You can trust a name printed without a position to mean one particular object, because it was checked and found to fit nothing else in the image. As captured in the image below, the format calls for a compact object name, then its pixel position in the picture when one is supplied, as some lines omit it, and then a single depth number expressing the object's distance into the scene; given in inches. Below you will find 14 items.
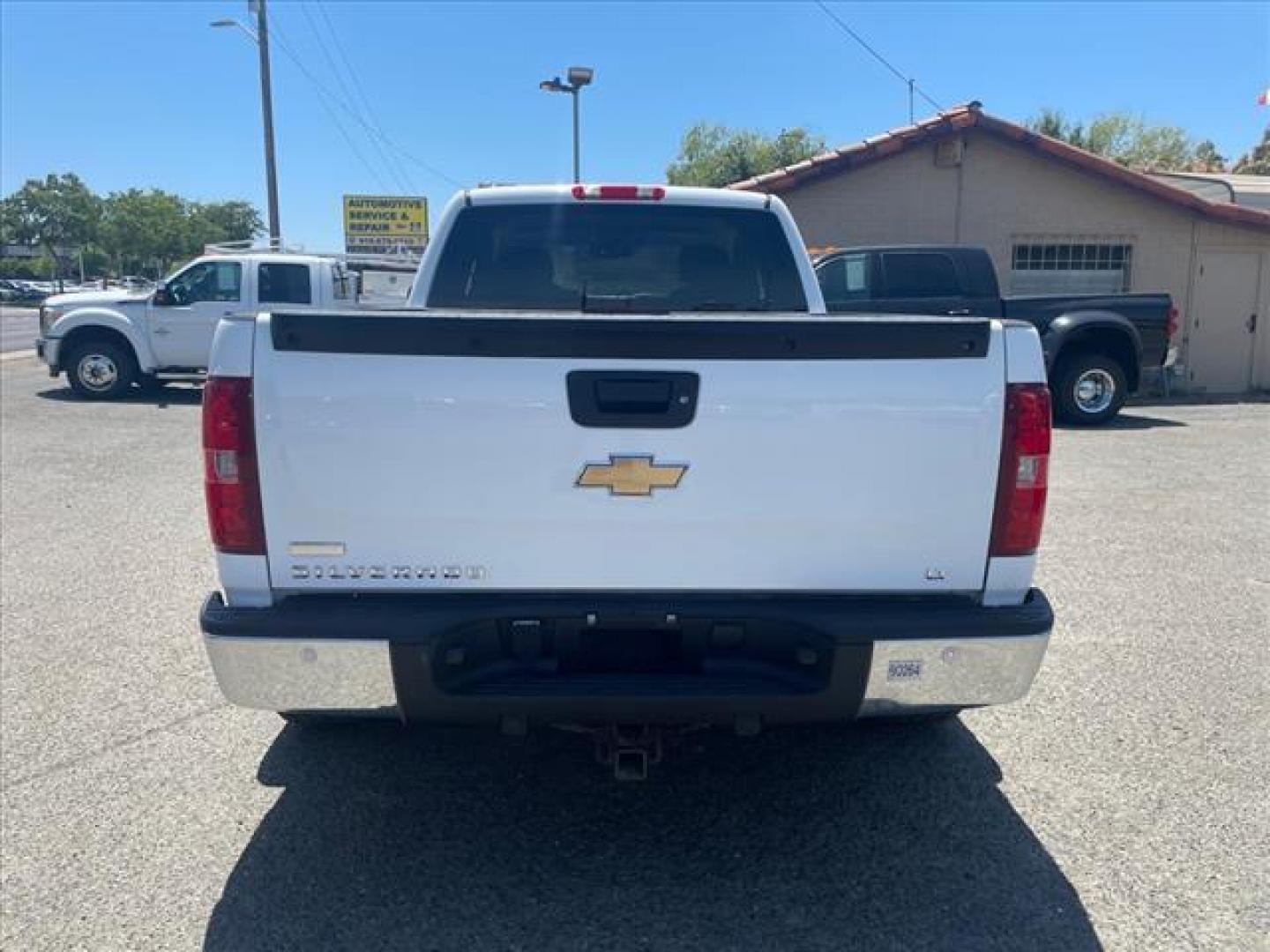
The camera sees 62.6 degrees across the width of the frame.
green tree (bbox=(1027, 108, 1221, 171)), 1712.6
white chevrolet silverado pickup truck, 105.7
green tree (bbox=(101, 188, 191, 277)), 3115.2
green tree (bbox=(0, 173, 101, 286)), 3395.7
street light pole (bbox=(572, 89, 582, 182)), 916.6
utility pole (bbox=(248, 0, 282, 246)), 908.0
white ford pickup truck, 592.7
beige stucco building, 654.5
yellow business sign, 1289.4
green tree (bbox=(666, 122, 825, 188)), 2204.1
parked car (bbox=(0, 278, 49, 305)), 2930.6
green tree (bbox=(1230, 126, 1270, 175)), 2151.8
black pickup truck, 504.1
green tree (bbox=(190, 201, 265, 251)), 3311.0
